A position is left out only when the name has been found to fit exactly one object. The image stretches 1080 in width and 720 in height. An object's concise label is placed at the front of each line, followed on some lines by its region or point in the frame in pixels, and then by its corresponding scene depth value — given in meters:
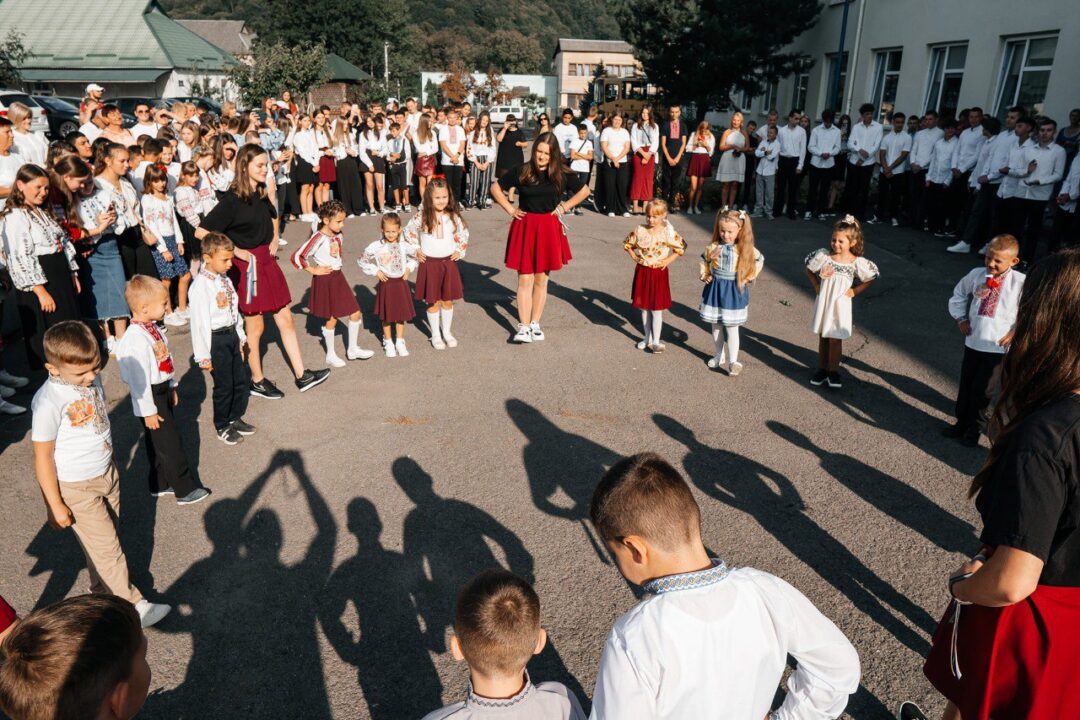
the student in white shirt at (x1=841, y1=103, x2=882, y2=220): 14.12
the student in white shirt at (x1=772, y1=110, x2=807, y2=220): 14.34
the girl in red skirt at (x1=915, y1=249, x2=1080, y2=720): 1.88
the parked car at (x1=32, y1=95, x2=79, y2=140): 25.64
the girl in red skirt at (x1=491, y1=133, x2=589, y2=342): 7.48
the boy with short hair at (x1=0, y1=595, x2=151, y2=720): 1.76
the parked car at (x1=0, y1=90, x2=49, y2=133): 22.86
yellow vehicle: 33.84
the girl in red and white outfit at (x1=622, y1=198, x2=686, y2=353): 7.21
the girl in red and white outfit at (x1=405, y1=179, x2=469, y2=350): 7.30
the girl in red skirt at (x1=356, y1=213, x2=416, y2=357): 7.17
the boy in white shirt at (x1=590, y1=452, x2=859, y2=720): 1.70
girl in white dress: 6.39
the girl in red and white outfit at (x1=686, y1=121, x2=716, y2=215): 15.02
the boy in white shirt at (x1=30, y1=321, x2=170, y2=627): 3.42
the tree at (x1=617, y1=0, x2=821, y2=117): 23.73
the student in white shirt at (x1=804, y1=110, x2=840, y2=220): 14.36
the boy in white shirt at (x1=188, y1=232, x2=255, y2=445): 5.27
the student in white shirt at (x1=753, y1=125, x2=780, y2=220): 14.30
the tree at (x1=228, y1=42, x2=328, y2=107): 31.97
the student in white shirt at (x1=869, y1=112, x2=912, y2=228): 13.62
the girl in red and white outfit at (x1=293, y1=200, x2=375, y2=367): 6.73
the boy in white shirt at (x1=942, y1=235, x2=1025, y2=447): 5.25
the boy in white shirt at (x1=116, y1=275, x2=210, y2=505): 4.30
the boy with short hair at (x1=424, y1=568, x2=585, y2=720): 2.04
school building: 13.84
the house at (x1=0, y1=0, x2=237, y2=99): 46.53
